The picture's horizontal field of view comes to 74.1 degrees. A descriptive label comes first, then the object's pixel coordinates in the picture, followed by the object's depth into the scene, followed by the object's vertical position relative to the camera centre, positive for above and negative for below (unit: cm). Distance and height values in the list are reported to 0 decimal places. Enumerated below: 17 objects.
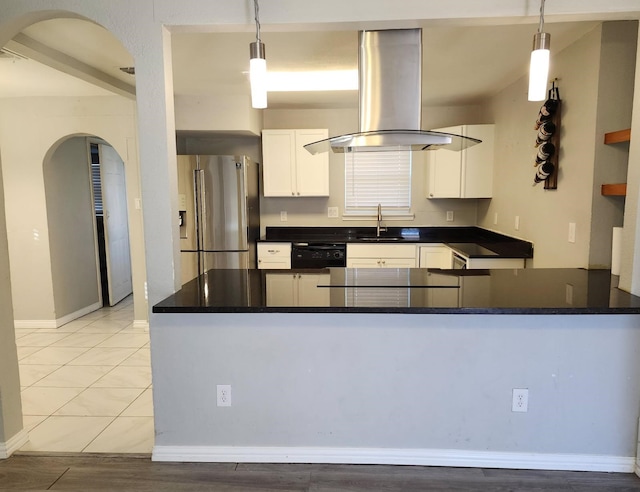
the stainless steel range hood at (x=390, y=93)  225 +61
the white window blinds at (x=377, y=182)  502 +26
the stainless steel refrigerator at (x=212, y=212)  414 -6
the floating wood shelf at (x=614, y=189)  233 +8
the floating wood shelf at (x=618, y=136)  229 +37
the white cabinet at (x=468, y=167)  426 +38
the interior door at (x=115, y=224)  527 -24
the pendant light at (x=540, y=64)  168 +56
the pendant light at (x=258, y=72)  172 +54
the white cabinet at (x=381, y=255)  444 -53
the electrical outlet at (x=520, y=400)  205 -95
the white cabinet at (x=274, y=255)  456 -54
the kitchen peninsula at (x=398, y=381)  201 -86
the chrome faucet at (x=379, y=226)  498 -26
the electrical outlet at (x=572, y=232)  276 -19
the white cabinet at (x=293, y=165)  464 +44
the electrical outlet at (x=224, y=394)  213 -95
